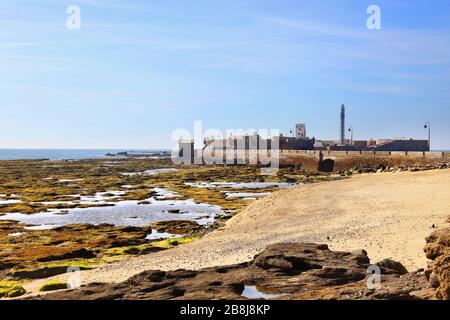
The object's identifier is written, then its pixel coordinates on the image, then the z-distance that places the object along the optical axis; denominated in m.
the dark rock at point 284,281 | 11.10
